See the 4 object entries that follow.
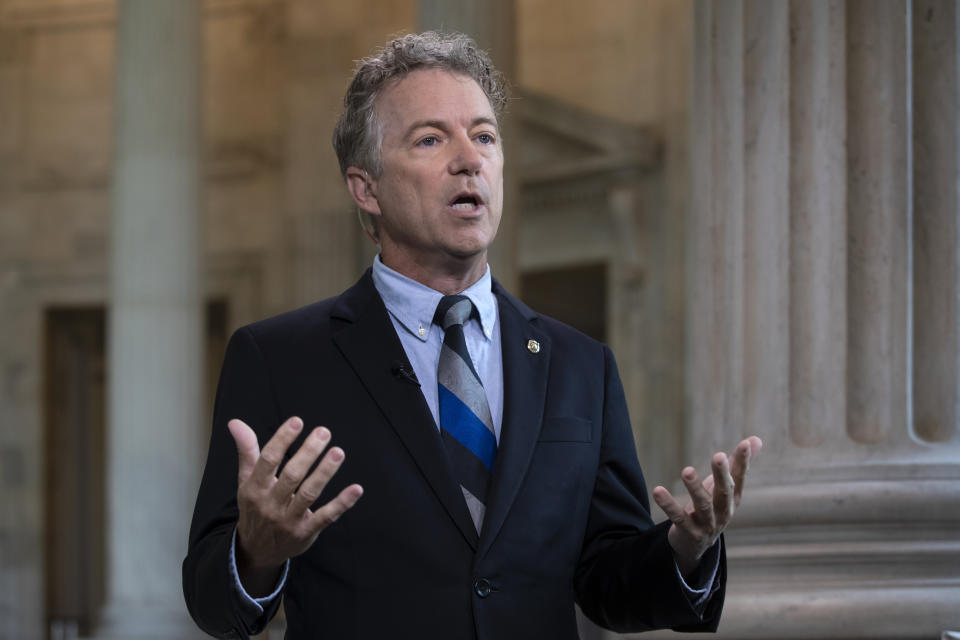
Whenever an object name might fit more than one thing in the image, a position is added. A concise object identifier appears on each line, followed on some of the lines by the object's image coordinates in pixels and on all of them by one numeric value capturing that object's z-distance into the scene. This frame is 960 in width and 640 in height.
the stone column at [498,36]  16.61
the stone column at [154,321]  18.38
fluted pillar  6.63
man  3.91
